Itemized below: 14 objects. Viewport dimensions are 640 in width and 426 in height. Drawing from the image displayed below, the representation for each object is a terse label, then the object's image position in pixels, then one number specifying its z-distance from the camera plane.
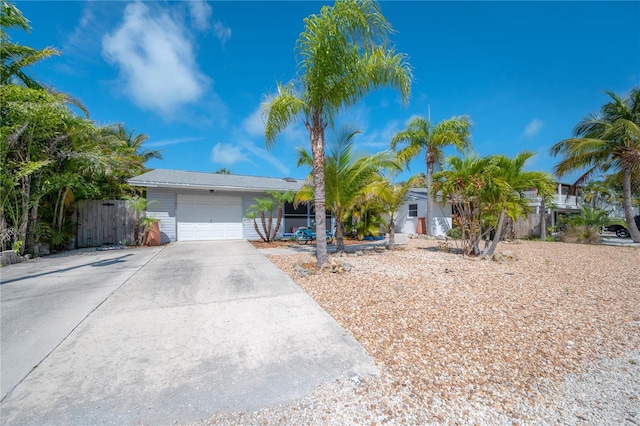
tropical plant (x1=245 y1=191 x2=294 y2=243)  10.77
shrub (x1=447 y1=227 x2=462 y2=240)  10.90
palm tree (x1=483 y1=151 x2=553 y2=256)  7.00
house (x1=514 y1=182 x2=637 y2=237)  15.71
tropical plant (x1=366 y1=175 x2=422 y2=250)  7.94
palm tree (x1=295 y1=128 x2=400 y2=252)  7.68
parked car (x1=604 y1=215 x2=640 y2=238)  16.40
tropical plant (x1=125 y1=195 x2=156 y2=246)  10.36
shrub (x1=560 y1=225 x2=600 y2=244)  12.63
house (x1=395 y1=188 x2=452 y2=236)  17.45
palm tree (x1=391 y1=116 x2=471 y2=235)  15.33
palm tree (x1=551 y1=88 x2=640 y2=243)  11.69
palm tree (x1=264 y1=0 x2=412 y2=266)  5.12
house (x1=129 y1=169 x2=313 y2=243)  11.30
